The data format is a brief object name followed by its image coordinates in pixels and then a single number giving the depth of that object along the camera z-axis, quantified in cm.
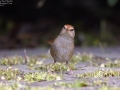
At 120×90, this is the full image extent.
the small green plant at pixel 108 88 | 619
